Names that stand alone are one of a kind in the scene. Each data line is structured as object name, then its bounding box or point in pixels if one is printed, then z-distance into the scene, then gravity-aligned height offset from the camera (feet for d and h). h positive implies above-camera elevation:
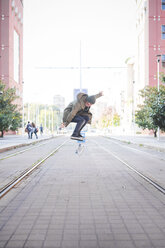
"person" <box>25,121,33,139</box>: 115.29 -0.72
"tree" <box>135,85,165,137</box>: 82.43 +4.24
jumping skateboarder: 23.00 +1.09
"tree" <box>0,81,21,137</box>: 114.97 +5.19
